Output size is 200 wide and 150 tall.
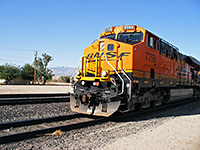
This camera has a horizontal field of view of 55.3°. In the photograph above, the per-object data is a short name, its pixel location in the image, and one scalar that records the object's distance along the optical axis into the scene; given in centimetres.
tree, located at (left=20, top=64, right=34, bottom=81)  5737
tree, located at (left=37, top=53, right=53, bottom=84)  6059
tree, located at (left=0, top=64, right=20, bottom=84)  5331
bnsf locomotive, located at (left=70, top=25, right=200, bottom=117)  687
